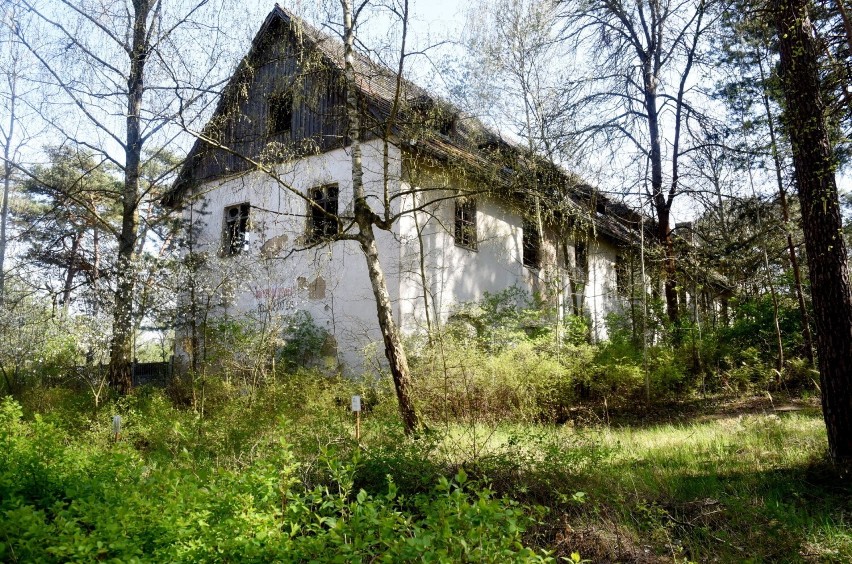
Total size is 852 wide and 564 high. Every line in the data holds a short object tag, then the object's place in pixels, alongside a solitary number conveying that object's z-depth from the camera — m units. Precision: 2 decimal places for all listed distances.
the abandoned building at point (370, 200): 9.41
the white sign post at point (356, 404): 6.89
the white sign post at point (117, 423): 6.28
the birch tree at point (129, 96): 10.00
